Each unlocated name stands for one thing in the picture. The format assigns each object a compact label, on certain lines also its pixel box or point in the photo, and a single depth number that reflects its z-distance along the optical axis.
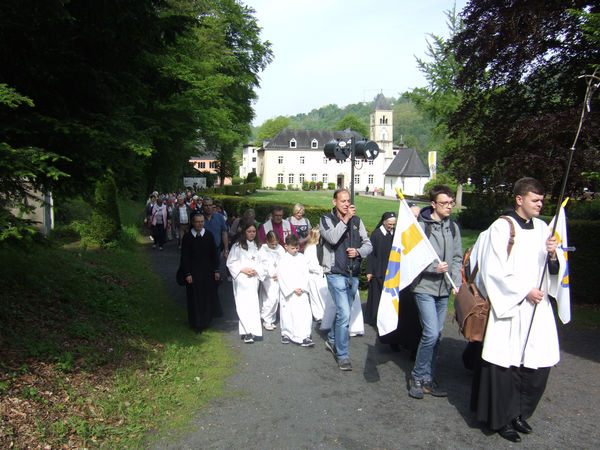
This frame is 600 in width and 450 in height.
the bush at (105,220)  14.52
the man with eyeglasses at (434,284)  5.11
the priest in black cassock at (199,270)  7.73
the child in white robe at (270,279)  7.89
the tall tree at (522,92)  10.73
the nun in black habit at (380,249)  7.83
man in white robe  4.25
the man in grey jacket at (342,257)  5.98
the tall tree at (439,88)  40.69
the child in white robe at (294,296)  7.21
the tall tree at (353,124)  112.38
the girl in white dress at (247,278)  7.39
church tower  103.88
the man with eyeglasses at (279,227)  9.29
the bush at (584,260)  9.48
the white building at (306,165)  86.38
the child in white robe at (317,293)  8.45
